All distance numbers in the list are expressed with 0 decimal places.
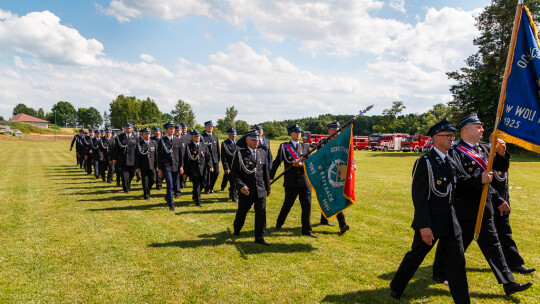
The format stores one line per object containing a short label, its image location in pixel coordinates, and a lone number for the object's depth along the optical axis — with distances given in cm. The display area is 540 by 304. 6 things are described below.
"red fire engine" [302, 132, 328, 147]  5581
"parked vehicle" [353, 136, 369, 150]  5757
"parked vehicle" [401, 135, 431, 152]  4878
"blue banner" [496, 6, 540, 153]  427
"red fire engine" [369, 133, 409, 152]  5202
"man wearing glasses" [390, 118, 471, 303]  381
